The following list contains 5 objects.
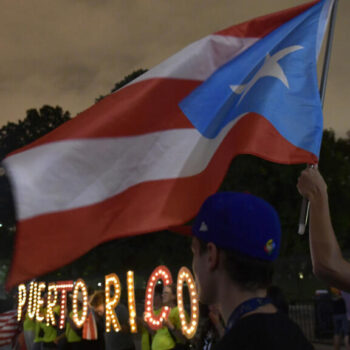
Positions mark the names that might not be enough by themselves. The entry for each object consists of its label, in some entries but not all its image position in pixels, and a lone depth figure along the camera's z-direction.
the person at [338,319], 13.91
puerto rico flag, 3.43
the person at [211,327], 7.01
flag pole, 3.60
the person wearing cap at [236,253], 2.33
